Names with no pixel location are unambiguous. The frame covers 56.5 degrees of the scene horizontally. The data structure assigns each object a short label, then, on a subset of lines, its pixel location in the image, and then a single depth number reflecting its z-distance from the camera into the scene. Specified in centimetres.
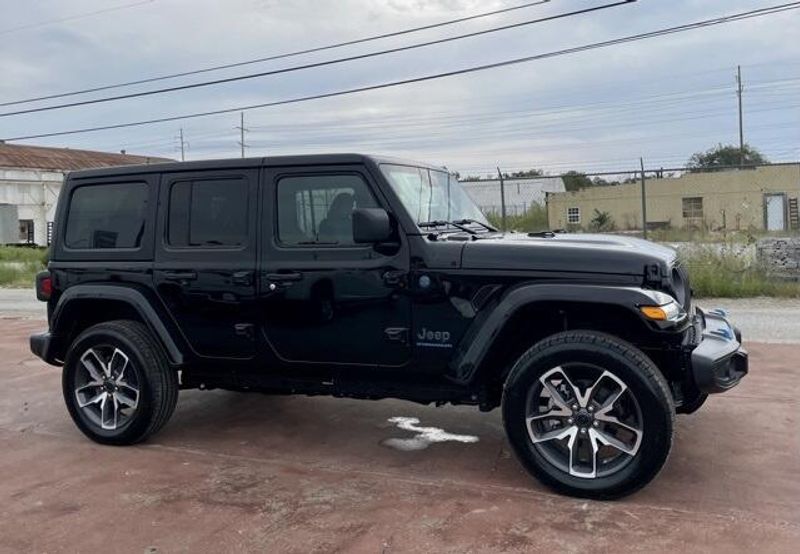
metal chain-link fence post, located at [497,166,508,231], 1490
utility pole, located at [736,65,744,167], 6312
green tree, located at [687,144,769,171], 6662
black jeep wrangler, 407
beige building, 4256
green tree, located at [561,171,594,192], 4509
